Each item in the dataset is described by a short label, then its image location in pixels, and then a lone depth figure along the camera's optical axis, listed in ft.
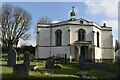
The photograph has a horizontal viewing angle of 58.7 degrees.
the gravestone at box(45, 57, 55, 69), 34.05
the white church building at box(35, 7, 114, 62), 67.05
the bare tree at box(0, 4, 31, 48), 77.78
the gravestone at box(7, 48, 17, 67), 28.96
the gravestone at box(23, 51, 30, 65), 30.86
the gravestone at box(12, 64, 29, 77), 21.88
